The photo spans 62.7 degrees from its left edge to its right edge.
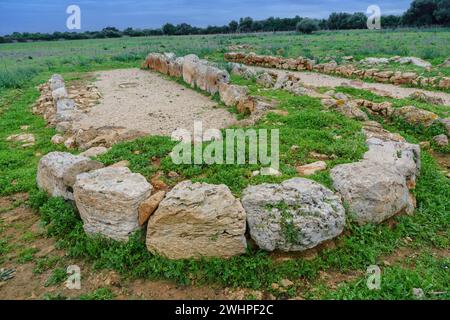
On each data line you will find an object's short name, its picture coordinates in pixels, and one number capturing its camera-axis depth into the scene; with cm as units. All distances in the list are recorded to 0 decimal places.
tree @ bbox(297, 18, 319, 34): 5012
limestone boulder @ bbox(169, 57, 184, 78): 1600
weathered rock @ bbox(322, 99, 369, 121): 830
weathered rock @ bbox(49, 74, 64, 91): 1395
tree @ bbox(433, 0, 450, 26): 4612
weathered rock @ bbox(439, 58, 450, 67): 1597
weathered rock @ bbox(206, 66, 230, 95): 1227
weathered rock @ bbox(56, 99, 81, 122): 1012
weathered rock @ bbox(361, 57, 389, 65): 1789
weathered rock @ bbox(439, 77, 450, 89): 1264
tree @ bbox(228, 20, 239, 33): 6838
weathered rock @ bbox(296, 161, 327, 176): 528
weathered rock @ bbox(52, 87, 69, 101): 1192
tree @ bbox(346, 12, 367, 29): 5581
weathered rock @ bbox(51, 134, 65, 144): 873
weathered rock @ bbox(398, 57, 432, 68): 1647
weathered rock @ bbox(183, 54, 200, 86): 1421
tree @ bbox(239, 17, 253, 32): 6839
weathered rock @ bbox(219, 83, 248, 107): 1049
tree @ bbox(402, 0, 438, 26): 4950
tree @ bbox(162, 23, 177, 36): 6675
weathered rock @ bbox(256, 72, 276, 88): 1301
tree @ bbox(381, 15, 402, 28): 5495
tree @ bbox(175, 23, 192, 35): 6700
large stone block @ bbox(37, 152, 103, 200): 542
